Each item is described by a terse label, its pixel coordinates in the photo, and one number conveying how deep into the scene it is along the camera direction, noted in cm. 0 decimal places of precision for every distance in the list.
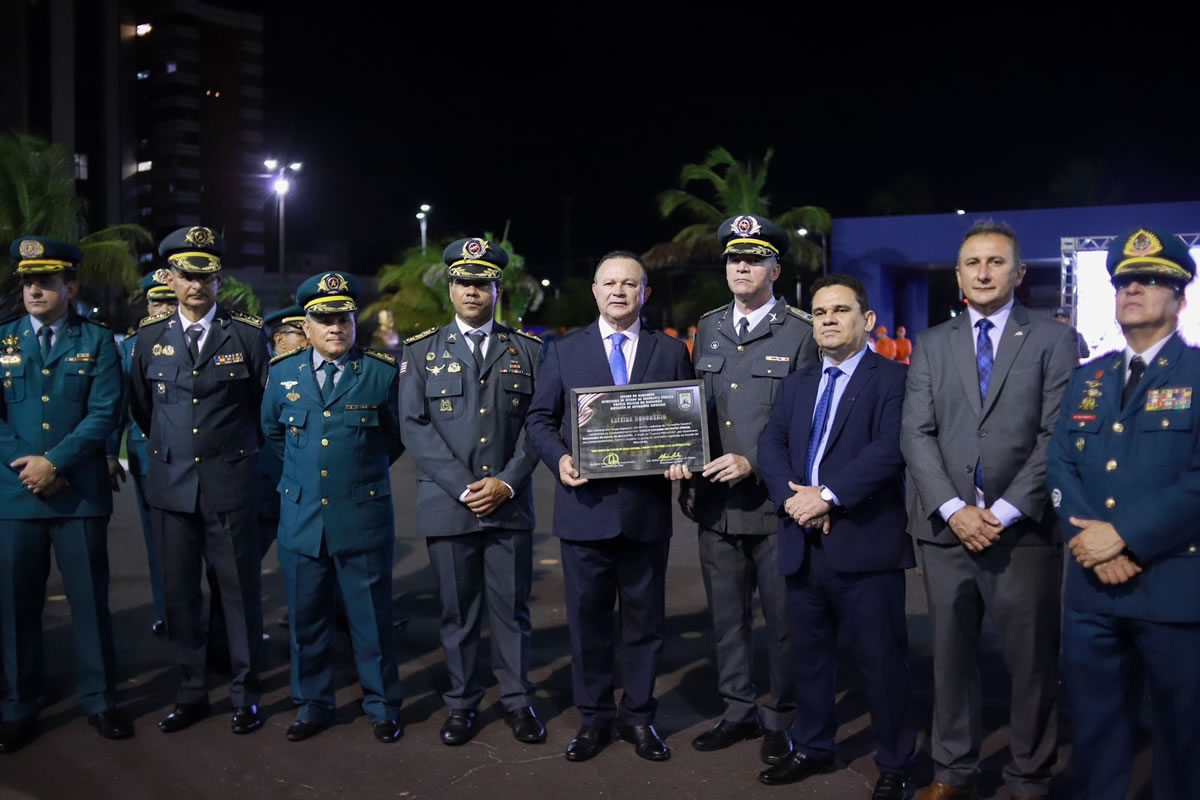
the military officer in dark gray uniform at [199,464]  559
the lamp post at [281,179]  3447
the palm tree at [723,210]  3309
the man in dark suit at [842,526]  443
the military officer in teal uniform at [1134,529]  365
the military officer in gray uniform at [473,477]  533
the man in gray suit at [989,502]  425
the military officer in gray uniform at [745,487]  503
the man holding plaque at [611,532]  495
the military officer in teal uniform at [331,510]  534
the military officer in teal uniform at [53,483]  536
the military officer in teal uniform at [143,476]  719
